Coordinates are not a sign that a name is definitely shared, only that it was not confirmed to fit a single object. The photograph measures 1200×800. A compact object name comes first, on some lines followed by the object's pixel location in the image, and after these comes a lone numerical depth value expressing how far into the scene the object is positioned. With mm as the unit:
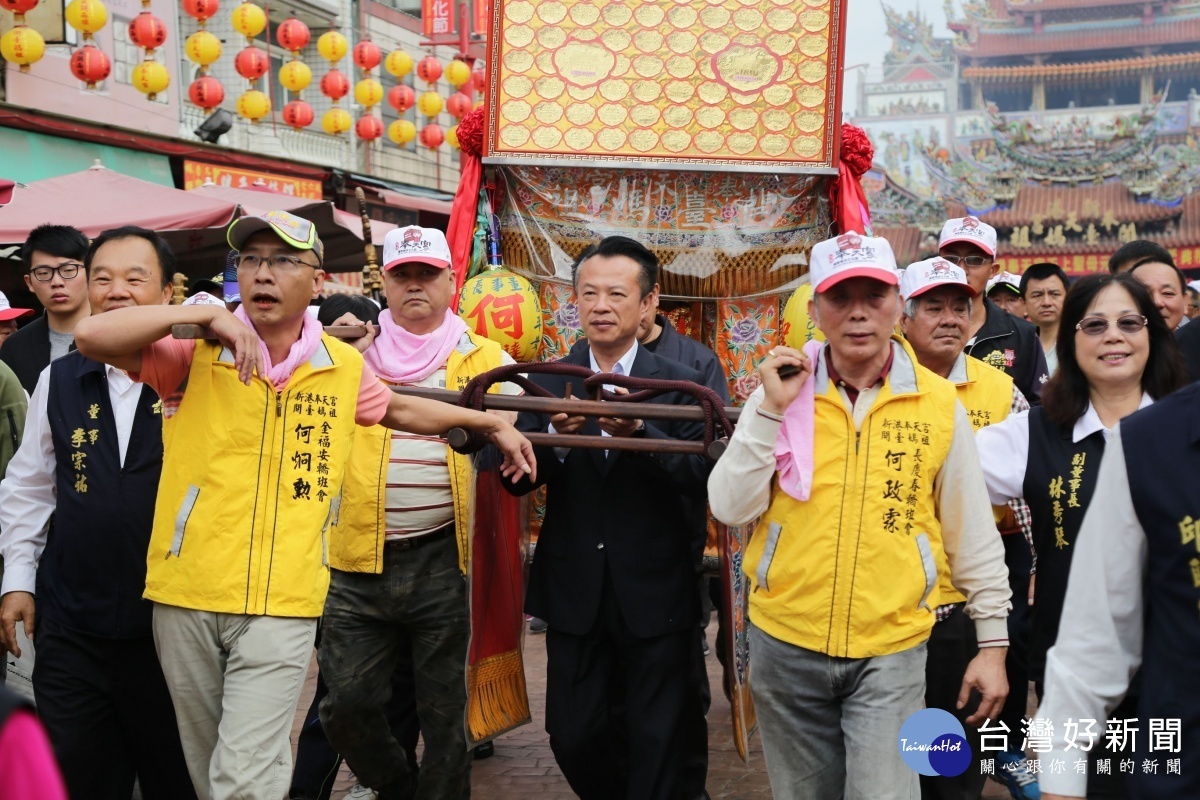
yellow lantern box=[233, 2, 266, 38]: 14680
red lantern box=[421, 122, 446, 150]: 19334
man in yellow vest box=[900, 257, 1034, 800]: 4555
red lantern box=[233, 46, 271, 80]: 15203
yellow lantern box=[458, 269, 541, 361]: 6289
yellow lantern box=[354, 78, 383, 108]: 18359
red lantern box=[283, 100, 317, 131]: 16516
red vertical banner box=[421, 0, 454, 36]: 21156
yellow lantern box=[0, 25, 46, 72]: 12242
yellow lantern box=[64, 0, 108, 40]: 12578
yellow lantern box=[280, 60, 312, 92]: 16141
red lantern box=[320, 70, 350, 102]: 17359
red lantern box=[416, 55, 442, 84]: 18684
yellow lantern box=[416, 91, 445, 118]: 18641
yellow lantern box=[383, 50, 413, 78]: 18016
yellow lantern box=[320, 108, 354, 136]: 17953
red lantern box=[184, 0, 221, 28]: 13719
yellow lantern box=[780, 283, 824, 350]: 6340
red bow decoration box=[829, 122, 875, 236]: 6605
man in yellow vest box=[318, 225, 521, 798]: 4484
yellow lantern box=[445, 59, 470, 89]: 18875
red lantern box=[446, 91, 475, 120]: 19703
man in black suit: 4129
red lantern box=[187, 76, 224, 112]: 15016
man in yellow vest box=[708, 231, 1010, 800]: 3221
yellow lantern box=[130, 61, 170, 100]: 13977
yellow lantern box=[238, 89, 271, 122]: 15594
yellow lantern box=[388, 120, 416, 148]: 18797
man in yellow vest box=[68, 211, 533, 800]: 3375
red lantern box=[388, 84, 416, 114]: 18828
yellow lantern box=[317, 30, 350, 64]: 16875
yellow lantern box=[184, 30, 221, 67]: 13844
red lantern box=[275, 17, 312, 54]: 16359
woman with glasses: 3645
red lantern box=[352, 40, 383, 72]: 17500
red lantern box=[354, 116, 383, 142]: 18734
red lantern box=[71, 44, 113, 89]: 12891
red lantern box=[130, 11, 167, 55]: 13445
